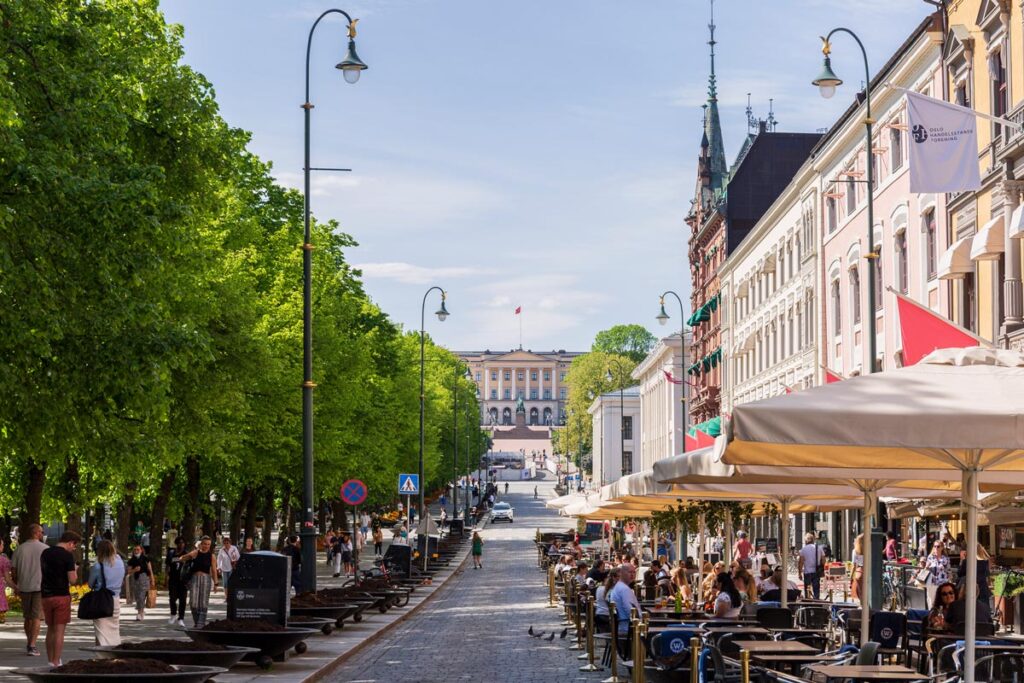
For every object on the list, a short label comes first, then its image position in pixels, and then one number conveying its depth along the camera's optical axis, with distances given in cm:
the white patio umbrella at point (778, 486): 1564
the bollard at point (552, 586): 4016
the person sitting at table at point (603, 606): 2246
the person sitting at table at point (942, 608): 1655
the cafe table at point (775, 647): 1417
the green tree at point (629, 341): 17812
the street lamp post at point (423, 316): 5431
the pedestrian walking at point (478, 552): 6875
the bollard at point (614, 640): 1911
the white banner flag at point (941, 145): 2153
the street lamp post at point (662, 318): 6469
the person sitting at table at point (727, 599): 1986
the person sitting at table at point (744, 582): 2212
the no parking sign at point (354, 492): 3559
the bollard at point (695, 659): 1327
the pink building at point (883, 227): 4116
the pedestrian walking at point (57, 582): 1947
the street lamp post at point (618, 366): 16415
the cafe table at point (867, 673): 1105
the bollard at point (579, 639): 2555
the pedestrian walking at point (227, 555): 3569
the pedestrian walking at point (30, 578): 2175
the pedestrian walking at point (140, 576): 3152
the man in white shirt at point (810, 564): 3847
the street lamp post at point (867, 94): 2669
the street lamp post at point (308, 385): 2702
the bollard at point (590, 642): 2152
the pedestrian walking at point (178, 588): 3027
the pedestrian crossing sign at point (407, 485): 4481
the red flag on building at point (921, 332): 1892
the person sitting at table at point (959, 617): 1645
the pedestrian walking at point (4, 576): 2272
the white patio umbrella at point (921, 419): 998
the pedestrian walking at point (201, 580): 2845
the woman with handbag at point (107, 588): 1939
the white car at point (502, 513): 11725
